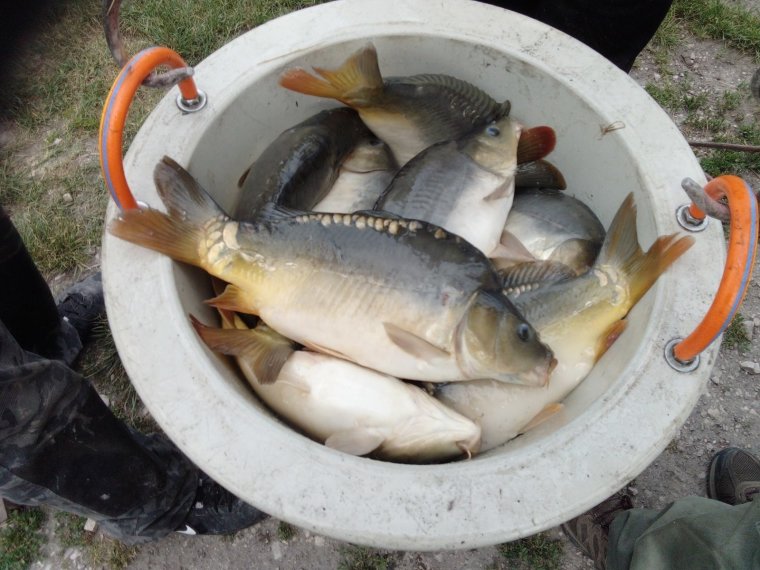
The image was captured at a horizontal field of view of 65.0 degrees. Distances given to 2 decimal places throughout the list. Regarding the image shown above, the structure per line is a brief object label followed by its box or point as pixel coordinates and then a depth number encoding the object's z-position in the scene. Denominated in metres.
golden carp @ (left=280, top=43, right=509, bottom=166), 1.49
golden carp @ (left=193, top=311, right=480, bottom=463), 1.29
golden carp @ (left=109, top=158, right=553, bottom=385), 1.25
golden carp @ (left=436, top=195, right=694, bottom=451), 1.33
